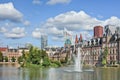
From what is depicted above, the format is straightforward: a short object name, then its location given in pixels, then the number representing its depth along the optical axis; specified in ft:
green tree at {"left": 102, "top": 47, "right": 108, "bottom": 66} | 204.63
